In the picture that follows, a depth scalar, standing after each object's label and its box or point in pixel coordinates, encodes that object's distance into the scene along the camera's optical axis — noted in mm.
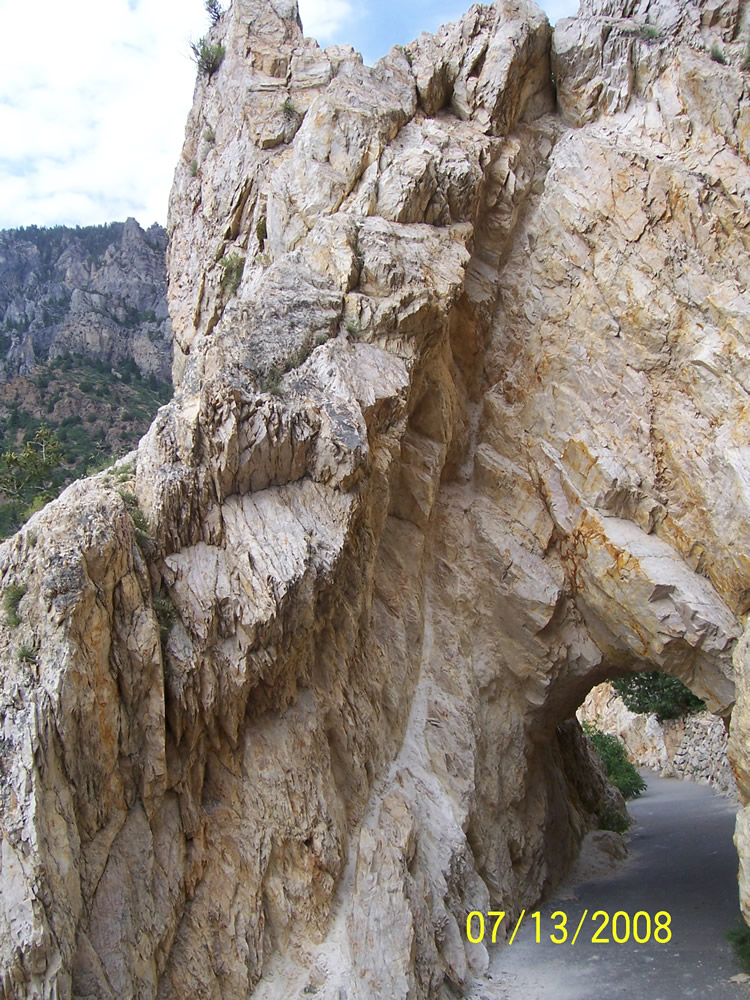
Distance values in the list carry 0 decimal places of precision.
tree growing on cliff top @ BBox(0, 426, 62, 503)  21891
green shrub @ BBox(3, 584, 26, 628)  7906
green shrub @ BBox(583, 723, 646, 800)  27406
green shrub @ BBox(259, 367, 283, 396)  11094
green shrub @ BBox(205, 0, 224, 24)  19469
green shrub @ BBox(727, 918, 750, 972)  10666
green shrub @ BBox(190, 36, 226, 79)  18625
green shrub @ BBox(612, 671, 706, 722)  29906
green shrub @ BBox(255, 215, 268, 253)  15555
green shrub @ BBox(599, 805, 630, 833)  21438
